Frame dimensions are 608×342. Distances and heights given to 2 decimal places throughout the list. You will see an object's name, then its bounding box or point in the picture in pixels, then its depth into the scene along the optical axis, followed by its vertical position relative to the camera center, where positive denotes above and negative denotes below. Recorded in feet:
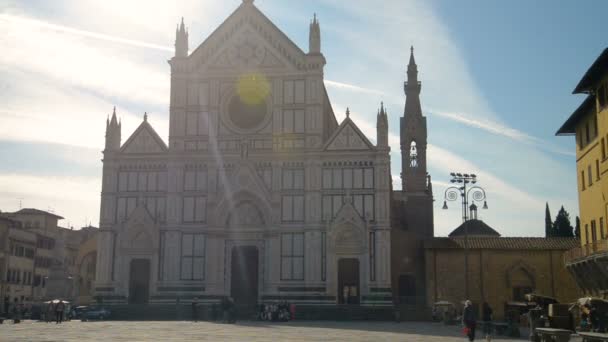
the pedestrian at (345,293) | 152.97 -0.82
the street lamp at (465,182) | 133.24 +20.36
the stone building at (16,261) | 212.23 +7.95
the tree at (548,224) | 233.90 +22.40
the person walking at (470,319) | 84.18 -3.44
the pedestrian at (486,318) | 93.50 -3.93
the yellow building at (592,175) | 113.60 +20.73
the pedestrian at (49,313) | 137.69 -5.09
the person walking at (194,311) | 140.36 -4.57
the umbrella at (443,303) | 142.72 -2.64
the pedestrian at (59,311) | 132.30 -4.52
